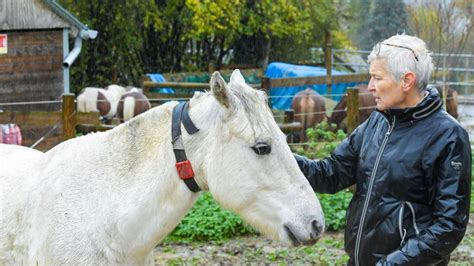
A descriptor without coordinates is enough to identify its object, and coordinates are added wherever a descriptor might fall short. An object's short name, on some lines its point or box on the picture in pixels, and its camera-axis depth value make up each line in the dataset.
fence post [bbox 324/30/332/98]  16.73
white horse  2.73
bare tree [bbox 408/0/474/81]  13.19
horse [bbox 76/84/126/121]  14.80
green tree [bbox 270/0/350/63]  23.30
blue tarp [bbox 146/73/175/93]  17.63
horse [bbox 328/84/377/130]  13.52
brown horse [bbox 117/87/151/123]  14.13
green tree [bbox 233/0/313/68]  21.00
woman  2.63
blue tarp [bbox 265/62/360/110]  16.91
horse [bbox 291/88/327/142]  13.59
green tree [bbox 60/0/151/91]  19.22
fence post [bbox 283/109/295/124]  11.48
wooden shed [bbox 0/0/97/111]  11.95
